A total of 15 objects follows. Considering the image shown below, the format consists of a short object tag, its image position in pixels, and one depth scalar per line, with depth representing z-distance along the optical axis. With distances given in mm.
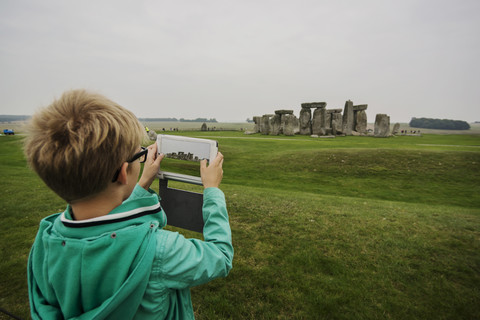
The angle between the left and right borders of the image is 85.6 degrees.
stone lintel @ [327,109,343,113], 31578
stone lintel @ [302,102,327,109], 30658
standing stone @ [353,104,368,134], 32094
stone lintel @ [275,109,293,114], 31620
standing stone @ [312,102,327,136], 30781
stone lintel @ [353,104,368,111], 31578
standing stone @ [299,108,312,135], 31641
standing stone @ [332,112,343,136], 31448
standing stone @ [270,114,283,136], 32875
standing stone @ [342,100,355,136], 31859
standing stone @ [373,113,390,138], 29375
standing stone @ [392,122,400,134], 36594
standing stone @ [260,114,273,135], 34062
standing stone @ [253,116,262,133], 35669
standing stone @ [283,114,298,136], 31594
